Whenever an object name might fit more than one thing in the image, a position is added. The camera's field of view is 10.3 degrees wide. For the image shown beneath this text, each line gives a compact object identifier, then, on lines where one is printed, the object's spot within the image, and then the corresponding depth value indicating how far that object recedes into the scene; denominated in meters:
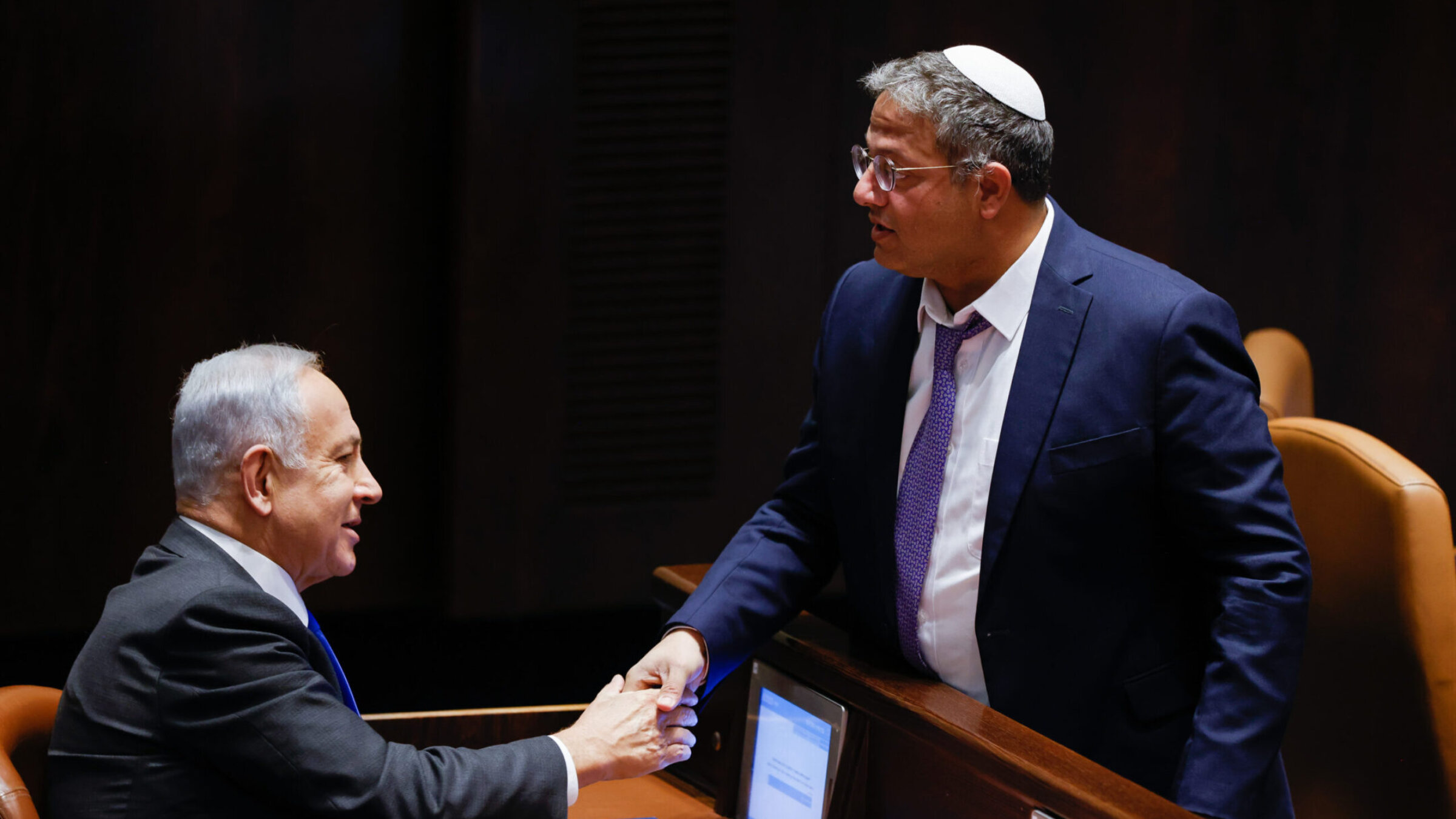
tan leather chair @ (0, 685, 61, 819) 9.06
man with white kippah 9.12
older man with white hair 8.95
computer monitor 9.25
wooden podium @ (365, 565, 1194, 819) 8.97
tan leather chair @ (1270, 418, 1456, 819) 9.57
